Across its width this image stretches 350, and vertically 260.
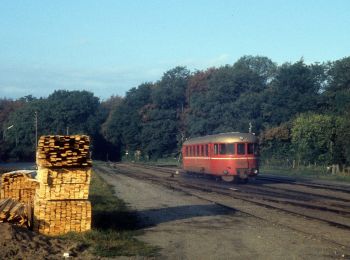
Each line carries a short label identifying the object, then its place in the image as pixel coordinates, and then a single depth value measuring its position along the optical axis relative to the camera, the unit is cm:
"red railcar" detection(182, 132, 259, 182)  3612
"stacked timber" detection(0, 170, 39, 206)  1917
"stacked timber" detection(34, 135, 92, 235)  1399
